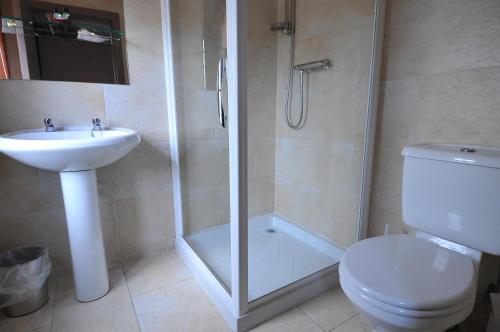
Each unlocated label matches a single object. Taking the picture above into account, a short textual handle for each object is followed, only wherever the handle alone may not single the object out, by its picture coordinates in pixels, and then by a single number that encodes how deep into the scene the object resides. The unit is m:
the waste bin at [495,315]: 0.97
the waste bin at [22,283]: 1.23
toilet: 0.77
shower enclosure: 1.19
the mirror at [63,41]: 1.32
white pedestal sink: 1.03
